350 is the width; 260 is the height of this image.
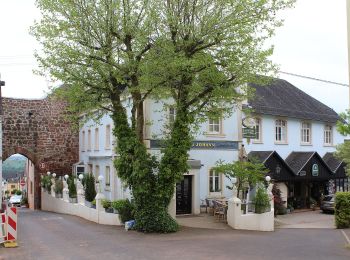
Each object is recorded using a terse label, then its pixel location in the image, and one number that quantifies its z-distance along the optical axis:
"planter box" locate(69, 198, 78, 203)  29.12
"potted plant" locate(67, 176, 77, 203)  30.09
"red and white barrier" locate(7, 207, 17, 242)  14.67
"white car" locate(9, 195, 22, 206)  54.21
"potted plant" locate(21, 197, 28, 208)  48.01
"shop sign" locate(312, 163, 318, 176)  30.89
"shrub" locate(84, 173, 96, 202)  30.22
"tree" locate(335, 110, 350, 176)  12.13
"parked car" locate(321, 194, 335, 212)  28.97
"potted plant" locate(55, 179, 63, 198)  32.28
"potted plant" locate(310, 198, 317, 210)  31.72
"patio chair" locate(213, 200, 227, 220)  22.79
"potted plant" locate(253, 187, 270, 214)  21.47
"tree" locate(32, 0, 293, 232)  17.52
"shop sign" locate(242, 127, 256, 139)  26.91
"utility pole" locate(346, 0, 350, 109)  13.13
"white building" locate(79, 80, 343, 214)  24.98
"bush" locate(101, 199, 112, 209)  22.34
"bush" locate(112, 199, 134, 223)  20.64
